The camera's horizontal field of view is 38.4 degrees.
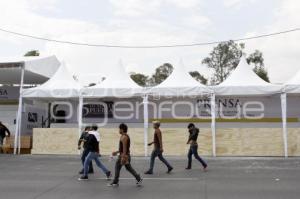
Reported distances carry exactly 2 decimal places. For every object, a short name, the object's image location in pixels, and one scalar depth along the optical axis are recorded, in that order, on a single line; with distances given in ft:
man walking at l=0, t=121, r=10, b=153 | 70.95
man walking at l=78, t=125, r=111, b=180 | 40.21
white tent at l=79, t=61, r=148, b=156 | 66.68
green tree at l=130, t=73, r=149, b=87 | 172.87
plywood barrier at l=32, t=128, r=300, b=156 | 64.18
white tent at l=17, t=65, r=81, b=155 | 68.74
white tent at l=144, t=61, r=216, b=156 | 65.09
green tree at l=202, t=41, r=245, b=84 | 157.58
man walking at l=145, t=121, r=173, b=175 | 44.93
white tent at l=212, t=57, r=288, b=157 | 63.16
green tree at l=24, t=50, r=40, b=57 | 152.68
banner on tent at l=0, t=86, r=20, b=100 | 93.15
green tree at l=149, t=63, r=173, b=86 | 172.55
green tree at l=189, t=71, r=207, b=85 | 170.07
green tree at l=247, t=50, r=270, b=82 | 153.68
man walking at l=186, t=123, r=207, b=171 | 47.62
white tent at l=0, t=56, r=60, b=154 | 71.26
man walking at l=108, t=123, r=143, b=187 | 35.94
